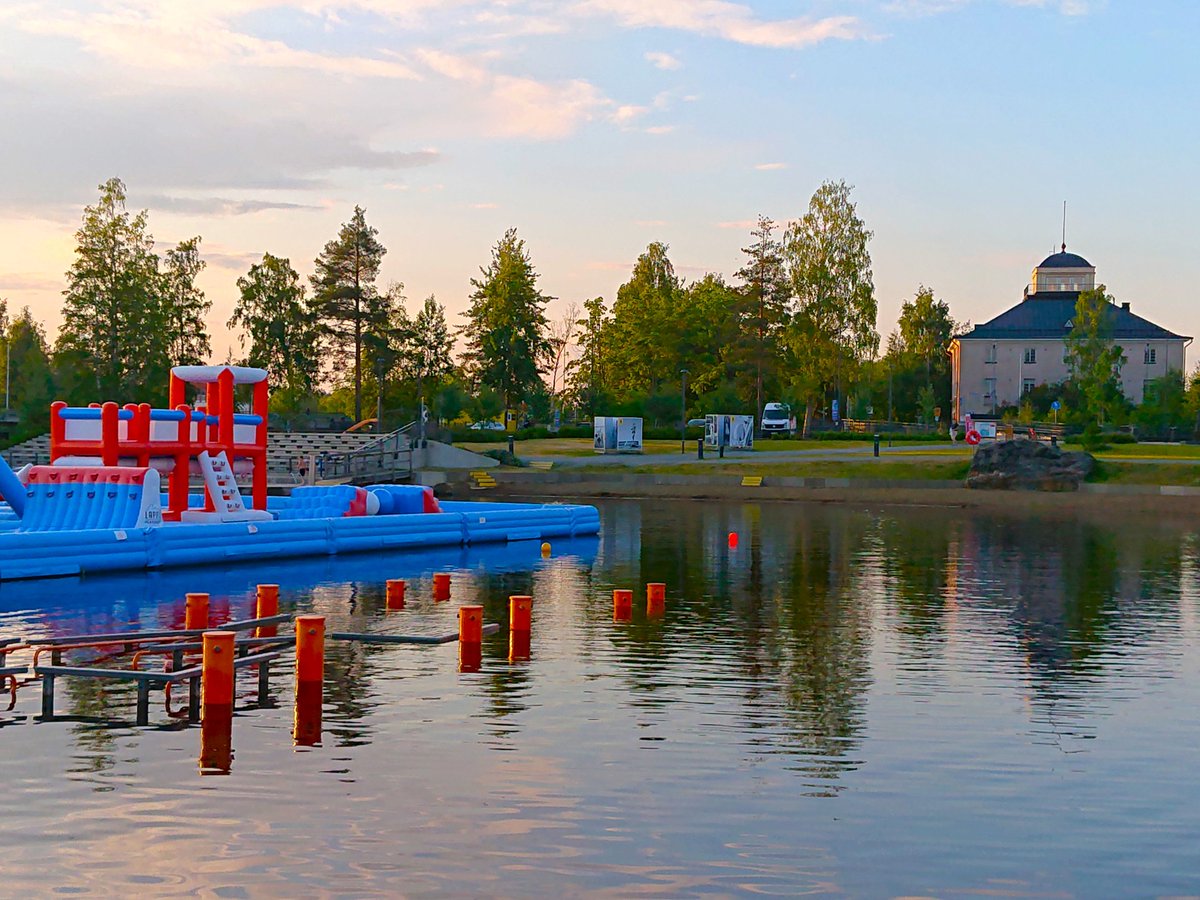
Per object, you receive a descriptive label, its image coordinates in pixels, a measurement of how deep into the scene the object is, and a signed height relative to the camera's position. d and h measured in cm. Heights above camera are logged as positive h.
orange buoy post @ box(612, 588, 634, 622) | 2556 -316
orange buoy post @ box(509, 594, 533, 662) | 2177 -294
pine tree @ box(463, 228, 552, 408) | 12325 +796
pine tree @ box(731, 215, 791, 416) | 12150 +1058
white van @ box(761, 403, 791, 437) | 11250 +64
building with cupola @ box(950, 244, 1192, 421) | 13950 +759
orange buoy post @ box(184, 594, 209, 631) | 2170 -284
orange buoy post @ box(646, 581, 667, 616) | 2681 -315
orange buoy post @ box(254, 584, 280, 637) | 2359 -290
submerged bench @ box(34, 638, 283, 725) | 1605 -292
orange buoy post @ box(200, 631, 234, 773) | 1534 -279
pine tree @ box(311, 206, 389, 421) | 10269 +951
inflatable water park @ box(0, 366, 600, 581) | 3281 -227
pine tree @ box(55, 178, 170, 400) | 9406 +613
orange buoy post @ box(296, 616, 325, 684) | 1683 -263
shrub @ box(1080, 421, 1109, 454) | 8312 -49
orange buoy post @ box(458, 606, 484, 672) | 2042 -290
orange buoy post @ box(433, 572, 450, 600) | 2912 -326
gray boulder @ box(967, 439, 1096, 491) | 6900 -170
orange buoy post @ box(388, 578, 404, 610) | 2747 -324
